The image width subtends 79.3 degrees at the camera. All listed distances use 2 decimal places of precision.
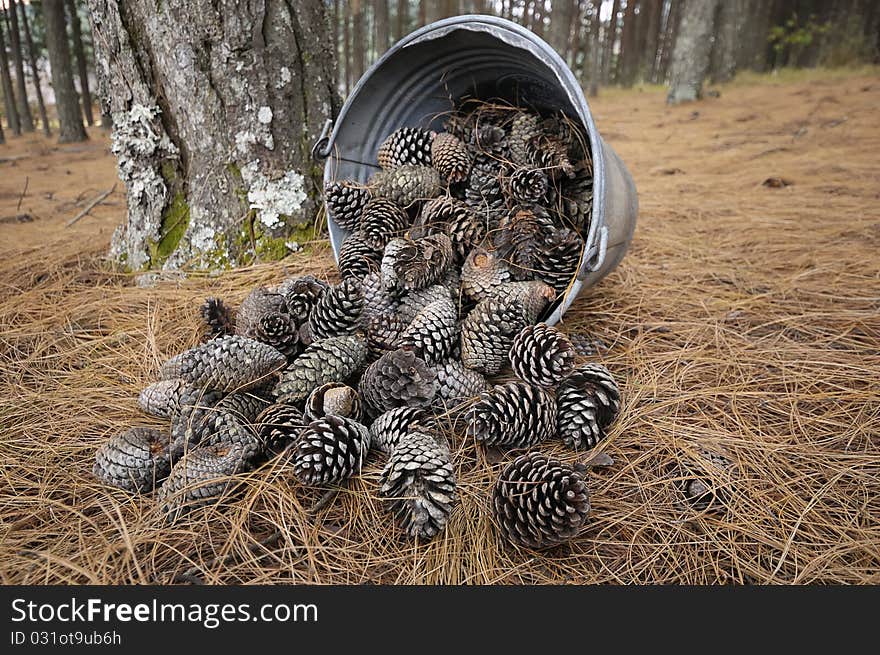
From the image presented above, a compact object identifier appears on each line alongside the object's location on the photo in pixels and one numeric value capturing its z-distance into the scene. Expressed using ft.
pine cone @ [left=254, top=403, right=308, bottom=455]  1.46
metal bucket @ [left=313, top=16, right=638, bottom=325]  1.64
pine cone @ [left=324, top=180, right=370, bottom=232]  2.08
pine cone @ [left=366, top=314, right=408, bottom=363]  1.77
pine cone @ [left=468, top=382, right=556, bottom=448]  1.44
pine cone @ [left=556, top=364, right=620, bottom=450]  1.52
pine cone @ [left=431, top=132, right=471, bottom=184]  2.13
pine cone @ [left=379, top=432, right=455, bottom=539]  1.23
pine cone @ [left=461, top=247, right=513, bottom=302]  1.92
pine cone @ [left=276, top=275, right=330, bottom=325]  1.84
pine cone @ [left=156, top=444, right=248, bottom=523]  1.28
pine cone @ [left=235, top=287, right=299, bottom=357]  1.72
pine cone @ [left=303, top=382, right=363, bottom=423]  1.51
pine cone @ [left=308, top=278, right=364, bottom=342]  1.74
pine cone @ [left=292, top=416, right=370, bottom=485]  1.30
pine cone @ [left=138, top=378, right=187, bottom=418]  1.55
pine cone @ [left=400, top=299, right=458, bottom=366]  1.68
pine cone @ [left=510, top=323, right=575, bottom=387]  1.54
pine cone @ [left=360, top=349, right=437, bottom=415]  1.53
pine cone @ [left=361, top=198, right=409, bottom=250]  2.03
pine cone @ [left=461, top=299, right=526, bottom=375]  1.70
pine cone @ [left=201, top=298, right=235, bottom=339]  1.86
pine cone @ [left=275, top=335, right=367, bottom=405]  1.58
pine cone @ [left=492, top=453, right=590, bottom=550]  1.17
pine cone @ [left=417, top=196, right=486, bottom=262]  2.03
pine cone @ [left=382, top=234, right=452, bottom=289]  1.82
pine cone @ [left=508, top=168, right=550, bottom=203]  2.00
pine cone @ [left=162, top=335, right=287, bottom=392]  1.54
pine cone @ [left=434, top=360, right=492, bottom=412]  1.62
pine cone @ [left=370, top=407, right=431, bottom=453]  1.45
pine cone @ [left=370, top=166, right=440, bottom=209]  2.13
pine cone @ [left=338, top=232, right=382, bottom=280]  1.99
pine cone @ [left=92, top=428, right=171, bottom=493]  1.36
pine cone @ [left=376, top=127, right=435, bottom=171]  2.20
